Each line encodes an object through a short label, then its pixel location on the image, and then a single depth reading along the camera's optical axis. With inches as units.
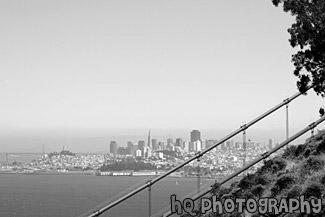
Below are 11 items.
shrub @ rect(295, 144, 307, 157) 779.3
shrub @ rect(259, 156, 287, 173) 759.7
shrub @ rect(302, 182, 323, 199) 582.6
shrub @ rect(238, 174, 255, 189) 727.5
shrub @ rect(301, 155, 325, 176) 671.9
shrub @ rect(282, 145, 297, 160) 792.3
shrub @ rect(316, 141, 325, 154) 735.5
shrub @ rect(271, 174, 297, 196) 656.4
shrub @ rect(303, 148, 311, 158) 751.2
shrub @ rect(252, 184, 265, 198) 687.7
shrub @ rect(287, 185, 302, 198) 610.3
